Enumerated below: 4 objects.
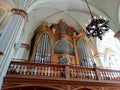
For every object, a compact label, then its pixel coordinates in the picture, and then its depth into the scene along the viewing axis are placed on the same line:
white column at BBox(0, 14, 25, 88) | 3.52
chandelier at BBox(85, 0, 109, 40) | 3.92
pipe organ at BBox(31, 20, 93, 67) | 6.06
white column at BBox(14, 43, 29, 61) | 5.77
